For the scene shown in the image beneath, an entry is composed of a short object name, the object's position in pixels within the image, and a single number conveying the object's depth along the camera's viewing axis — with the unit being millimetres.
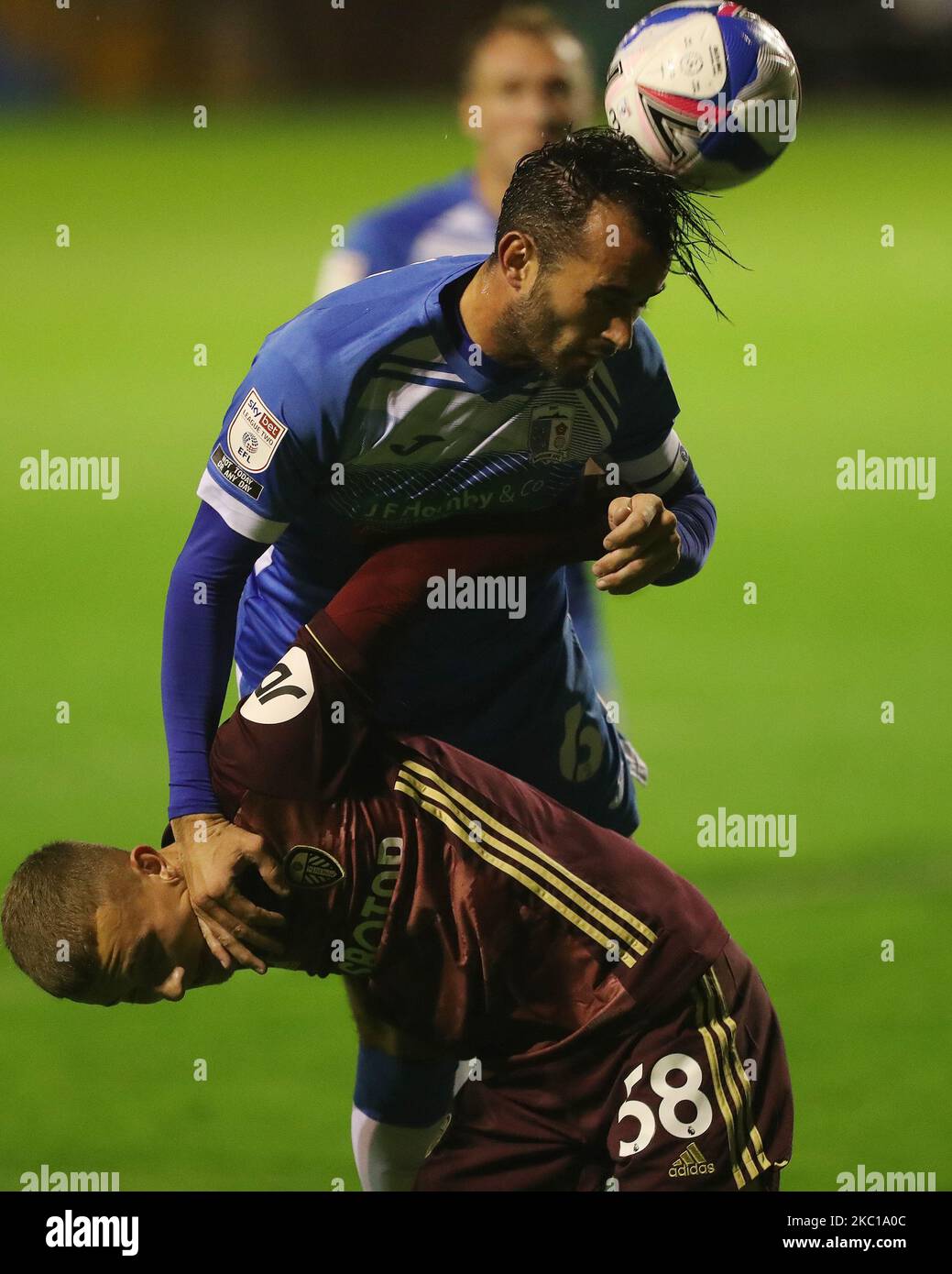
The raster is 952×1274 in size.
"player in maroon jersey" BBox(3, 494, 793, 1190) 5602
